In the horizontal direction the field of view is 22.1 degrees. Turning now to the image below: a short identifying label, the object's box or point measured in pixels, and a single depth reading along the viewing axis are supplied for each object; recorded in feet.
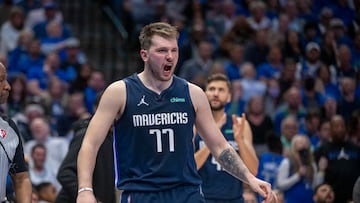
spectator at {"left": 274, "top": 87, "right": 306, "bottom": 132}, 50.06
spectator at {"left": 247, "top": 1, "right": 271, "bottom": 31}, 58.44
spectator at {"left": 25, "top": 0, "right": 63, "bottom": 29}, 55.88
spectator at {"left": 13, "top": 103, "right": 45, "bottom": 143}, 44.69
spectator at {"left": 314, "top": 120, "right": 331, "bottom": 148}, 45.67
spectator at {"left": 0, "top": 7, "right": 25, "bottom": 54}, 53.47
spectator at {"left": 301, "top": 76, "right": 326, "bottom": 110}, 52.01
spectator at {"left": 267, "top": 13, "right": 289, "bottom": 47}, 56.54
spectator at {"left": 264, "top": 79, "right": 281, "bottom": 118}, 51.85
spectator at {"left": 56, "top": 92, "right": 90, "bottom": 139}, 48.19
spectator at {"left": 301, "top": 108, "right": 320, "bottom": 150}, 48.38
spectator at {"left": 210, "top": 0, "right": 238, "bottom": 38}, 59.62
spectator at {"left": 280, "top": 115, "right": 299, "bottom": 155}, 45.80
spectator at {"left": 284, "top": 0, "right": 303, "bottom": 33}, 59.21
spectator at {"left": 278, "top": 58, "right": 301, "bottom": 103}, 52.11
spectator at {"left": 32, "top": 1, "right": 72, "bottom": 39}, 55.21
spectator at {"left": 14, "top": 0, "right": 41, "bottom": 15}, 57.65
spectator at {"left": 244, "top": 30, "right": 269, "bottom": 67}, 55.26
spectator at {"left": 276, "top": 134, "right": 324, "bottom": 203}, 41.93
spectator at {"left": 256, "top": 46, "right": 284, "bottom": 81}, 53.72
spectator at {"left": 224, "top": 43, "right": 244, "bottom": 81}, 53.47
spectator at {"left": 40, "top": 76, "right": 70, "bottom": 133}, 48.77
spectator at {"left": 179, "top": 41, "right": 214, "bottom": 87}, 53.21
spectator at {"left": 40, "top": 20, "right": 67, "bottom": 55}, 53.88
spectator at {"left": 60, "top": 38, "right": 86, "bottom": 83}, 52.75
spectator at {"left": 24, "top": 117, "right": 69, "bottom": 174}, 44.24
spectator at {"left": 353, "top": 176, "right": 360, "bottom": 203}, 28.30
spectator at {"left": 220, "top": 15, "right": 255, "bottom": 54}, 55.98
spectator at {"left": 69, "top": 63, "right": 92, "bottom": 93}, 51.55
